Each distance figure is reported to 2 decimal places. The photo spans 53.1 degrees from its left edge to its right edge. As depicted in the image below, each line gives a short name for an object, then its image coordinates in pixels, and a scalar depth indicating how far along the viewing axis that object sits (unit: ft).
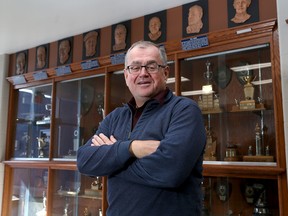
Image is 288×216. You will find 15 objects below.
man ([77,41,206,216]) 3.40
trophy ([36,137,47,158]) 11.39
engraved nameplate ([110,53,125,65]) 9.00
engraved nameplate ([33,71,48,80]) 10.98
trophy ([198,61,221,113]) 7.92
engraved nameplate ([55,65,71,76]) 10.35
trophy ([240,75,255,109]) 7.32
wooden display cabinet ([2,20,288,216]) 6.72
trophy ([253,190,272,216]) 6.75
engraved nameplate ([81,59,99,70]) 9.64
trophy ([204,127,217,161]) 7.54
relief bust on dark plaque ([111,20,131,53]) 9.23
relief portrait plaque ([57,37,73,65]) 10.66
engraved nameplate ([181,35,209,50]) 7.45
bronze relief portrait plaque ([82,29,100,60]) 9.96
